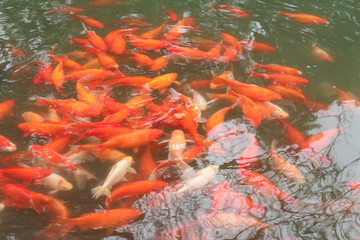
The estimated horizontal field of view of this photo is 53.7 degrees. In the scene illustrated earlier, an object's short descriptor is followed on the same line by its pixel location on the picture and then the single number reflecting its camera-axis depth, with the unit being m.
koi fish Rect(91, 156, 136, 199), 2.46
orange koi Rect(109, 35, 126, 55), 3.82
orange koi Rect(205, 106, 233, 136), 3.06
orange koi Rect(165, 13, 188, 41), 4.17
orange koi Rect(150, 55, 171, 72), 3.67
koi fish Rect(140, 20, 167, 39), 4.22
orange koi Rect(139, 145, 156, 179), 2.67
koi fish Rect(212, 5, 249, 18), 4.82
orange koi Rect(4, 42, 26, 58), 3.94
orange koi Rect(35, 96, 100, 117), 2.94
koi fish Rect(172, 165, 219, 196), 2.59
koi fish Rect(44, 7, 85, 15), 4.78
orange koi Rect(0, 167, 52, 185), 2.45
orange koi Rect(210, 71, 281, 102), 3.28
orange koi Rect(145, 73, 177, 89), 3.33
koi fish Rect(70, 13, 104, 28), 4.38
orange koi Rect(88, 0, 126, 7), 4.95
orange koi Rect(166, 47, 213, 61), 3.72
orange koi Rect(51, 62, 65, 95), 3.34
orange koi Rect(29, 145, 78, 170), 2.57
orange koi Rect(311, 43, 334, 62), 4.11
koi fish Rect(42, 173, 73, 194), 2.52
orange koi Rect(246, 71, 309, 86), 3.54
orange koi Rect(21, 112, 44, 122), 3.00
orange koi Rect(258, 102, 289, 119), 3.23
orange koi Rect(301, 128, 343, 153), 3.00
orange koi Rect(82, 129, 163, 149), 2.68
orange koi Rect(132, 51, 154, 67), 3.71
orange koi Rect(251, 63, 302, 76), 3.71
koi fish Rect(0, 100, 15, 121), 3.14
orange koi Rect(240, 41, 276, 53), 4.15
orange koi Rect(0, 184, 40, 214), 2.32
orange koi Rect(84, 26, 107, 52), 3.83
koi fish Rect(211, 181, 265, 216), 2.50
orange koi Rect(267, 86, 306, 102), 3.43
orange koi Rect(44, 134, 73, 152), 2.70
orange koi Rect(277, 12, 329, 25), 4.73
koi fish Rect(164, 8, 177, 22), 4.70
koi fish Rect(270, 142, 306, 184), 2.78
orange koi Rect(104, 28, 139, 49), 3.94
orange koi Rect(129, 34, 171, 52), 3.88
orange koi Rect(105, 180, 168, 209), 2.44
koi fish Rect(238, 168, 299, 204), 2.62
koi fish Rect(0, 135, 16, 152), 2.71
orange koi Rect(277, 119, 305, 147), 3.05
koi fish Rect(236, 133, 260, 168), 2.87
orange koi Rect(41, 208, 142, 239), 2.28
